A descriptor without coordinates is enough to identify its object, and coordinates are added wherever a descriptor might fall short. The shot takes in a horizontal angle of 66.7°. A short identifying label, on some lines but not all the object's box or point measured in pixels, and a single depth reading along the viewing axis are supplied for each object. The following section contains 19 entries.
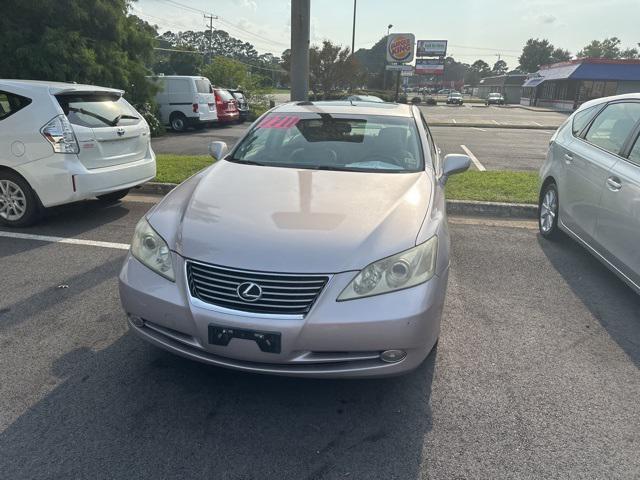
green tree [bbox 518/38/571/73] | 107.19
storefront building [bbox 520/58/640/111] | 39.75
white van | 17.17
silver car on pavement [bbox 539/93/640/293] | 3.83
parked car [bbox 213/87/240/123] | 18.75
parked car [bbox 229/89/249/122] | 21.08
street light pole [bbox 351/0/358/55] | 45.28
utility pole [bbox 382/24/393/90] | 66.94
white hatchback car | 5.35
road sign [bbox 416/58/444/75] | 74.38
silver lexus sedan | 2.36
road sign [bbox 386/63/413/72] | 34.41
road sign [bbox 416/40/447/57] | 72.50
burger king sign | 36.69
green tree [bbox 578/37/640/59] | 96.81
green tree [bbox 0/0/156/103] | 11.70
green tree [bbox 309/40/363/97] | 45.62
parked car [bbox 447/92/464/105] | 55.84
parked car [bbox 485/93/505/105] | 59.59
